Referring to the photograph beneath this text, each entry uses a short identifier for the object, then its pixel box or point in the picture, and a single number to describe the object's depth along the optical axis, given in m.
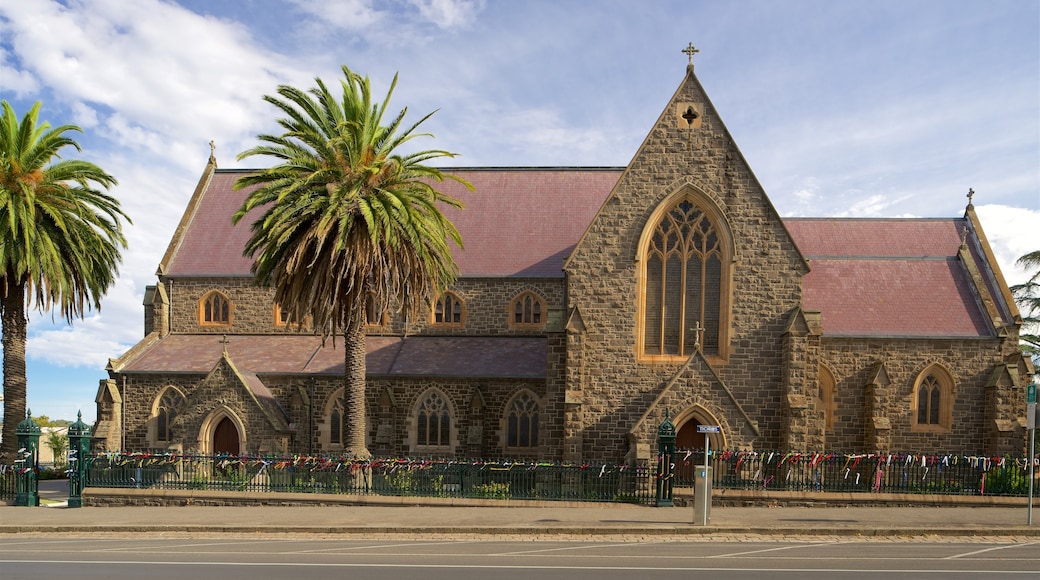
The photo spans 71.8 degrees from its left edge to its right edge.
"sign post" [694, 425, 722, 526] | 17.08
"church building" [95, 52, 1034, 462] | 24.27
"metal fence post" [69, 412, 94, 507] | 20.81
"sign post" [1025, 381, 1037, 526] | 17.73
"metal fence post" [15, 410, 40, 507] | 21.00
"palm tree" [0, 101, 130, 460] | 24.58
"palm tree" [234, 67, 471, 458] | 21.88
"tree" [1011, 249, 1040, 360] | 39.12
